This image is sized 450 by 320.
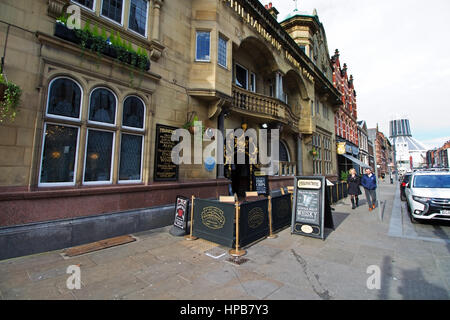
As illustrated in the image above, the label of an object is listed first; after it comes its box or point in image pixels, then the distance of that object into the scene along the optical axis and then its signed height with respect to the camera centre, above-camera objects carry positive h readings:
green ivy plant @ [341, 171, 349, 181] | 23.47 -0.02
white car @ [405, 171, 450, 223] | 6.34 -0.63
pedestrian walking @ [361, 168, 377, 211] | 9.16 -0.41
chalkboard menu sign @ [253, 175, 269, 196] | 10.27 -0.58
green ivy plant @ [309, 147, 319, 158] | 16.20 +1.89
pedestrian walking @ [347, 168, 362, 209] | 10.02 -0.47
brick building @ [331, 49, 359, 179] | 25.12 +8.58
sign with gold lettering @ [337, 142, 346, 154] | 22.59 +3.29
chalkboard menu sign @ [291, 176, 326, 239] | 5.59 -0.94
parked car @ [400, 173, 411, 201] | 12.72 -1.10
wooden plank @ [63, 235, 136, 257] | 4.51 -1.88
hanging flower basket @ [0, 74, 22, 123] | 3.87 +1.37
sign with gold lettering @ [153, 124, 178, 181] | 6.65 +0.56
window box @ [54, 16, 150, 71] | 4.94 +3.50
